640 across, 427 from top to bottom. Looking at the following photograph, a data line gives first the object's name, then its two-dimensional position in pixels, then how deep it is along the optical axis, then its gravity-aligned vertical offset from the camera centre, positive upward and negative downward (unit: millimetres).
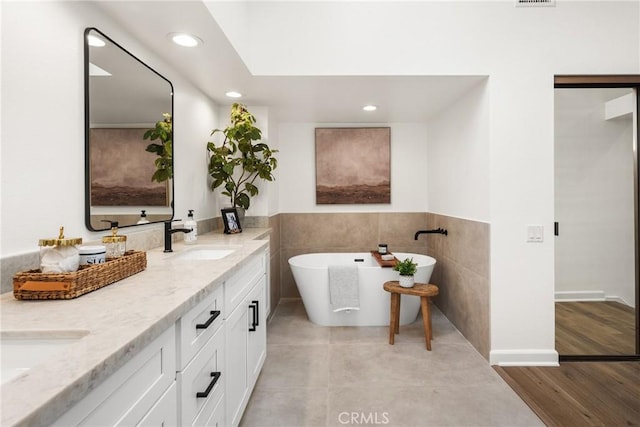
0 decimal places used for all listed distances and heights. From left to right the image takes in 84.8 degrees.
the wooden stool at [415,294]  2914 -742
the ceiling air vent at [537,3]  2537 +1525
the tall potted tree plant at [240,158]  3176 +521
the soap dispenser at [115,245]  1486 -135
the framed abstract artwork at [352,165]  4293 +594
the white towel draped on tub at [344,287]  3316 -696
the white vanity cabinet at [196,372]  767 -486
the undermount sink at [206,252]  2207 -246
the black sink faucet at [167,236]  2068 -134
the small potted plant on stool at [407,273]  3064 -523
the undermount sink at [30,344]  831 -314
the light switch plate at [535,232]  2605 -140
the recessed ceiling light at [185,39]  2025 +1033
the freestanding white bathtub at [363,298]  3371 -829
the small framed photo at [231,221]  3062 -66
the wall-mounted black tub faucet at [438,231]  3625 -190
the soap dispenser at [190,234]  2512 -150
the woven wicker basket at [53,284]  1105 -226
